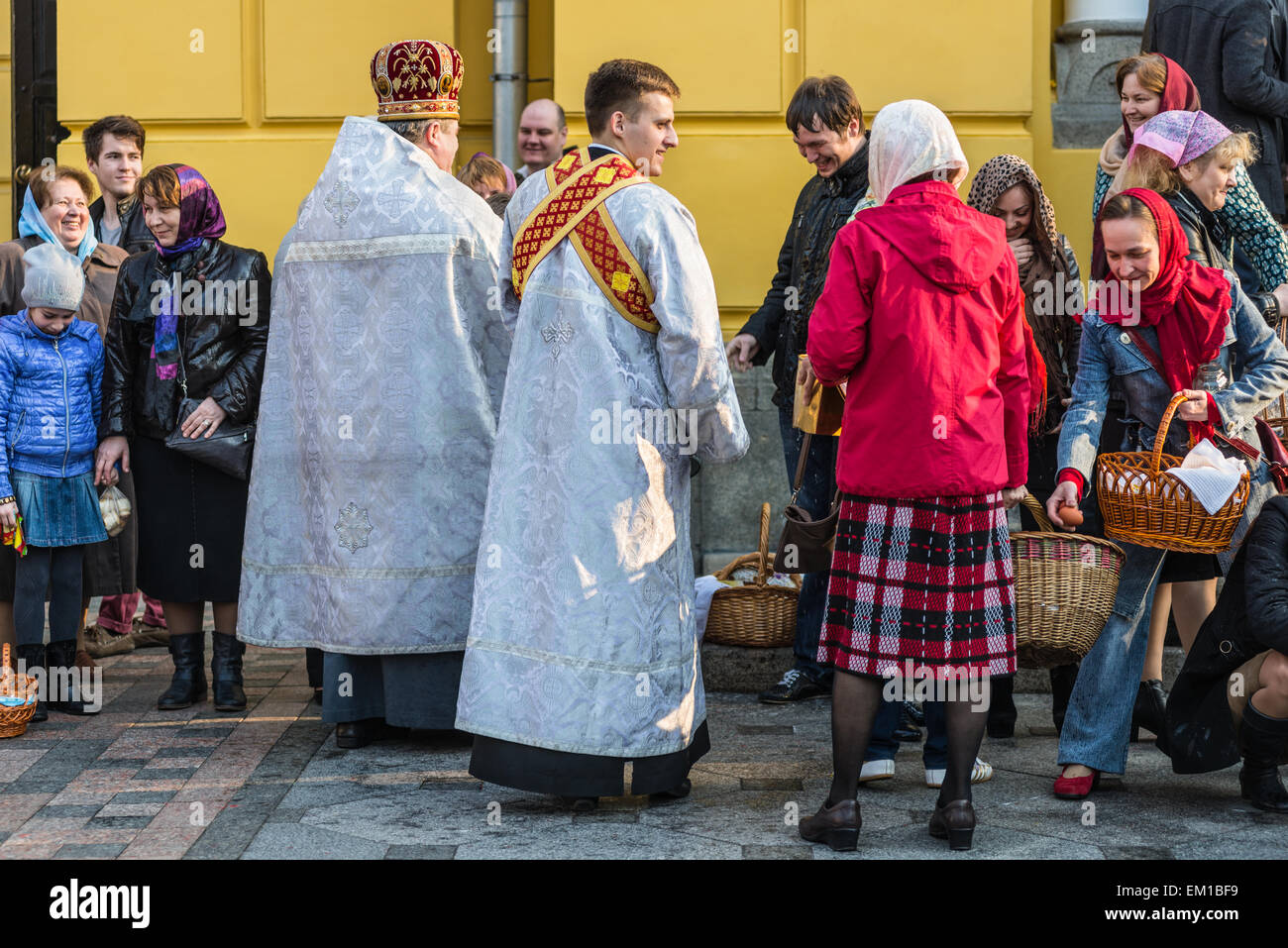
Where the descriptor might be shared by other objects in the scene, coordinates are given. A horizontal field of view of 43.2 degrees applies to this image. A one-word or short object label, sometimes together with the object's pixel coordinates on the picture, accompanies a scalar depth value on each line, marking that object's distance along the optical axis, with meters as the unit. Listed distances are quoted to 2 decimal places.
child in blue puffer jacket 5.64
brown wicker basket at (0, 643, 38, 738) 5.38
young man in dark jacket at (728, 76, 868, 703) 5.42
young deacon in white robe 4.36
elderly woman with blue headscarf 6.34
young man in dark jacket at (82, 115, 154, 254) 6.84
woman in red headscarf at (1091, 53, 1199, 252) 5.72
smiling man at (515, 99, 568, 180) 7.04
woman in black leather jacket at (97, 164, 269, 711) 5.66
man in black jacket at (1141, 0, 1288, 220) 6.62
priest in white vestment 5.12
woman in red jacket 4.02
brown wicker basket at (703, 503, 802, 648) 6.01
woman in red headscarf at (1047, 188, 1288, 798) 4.54
